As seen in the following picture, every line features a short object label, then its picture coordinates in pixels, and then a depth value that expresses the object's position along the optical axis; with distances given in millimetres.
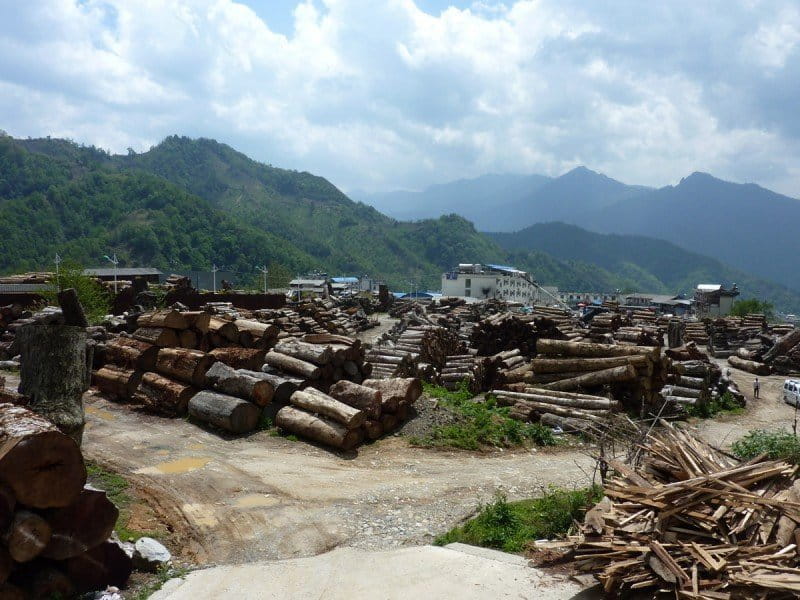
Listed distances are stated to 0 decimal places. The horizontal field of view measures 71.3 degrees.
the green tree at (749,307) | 68125
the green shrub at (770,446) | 8641
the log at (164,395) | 14031
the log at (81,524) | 5630
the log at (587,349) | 17272
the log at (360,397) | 13164
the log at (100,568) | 5848
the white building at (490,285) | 89688
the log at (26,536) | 5211
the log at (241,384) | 13430
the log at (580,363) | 16875
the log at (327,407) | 12414
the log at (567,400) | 15836
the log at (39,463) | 5355
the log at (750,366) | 31078
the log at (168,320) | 16109
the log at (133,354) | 15469
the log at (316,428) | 12266
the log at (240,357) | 15289
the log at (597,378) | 16406
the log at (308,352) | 14719
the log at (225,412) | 12836
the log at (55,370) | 9070
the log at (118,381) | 15086
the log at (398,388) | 13805
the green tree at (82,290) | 24594
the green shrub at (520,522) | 7449
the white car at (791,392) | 22625
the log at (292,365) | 14438
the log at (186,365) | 14500
